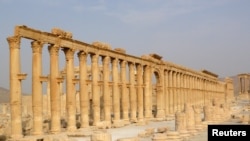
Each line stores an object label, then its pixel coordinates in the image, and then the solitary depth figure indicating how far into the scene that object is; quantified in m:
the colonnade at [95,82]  25.53
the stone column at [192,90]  67.94
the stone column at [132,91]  42.69
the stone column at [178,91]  59.12
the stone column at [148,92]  46.54
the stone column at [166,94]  53.58
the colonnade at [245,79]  108.69
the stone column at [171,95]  55.24
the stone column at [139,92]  43.61
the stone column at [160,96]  51.03
